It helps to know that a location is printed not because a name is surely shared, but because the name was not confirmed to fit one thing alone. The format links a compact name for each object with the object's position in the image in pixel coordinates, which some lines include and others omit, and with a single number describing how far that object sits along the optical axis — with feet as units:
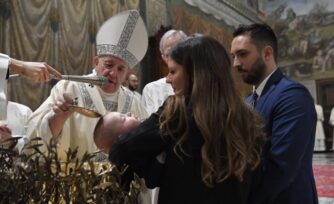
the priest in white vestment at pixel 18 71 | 6.79
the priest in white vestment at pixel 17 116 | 12.44
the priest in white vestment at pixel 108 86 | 9.69
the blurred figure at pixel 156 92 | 14.78
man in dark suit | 6.26
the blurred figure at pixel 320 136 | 52.90
